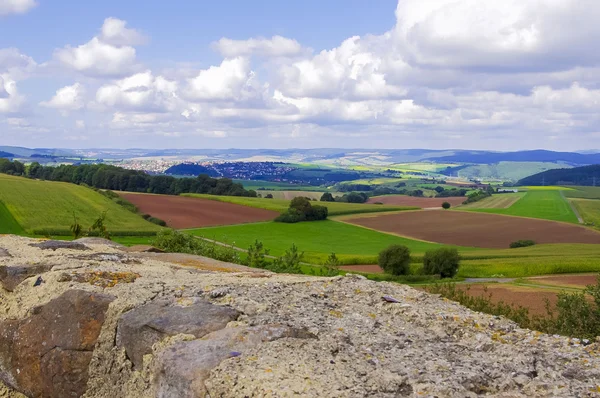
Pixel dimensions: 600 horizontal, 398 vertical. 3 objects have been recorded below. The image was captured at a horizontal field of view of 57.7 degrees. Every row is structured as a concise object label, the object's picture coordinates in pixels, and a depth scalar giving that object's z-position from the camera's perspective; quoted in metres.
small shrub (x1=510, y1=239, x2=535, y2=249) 77.62
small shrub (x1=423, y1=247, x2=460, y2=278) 58.41
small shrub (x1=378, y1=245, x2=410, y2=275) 58.25
